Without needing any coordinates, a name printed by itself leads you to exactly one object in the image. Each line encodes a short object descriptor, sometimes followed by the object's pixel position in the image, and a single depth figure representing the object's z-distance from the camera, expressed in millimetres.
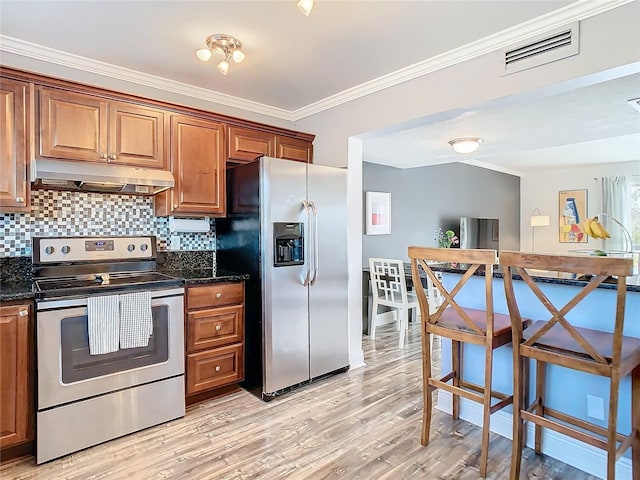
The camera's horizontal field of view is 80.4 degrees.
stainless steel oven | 2082
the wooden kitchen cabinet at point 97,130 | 2387
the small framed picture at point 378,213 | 5168
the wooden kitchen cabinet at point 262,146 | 3211
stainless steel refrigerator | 2830
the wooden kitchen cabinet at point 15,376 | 2002
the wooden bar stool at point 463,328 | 1941
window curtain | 6766
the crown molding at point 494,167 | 6980
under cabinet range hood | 2281
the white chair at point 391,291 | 4340
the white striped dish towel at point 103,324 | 2168
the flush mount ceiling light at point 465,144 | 4261
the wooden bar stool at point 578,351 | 1549
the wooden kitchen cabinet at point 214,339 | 2676
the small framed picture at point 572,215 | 7363
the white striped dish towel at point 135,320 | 2275
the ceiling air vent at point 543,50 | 2100
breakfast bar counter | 1925
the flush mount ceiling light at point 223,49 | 2356
